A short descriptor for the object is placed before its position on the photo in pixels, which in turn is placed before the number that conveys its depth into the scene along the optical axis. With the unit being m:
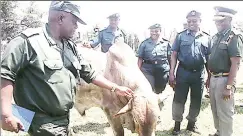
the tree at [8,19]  10.42
